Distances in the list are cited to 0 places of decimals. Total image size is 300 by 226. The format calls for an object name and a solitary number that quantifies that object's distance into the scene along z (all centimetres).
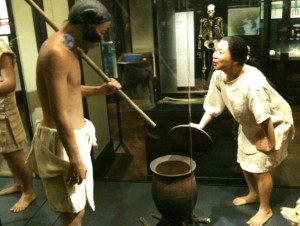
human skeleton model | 262
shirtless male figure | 150
